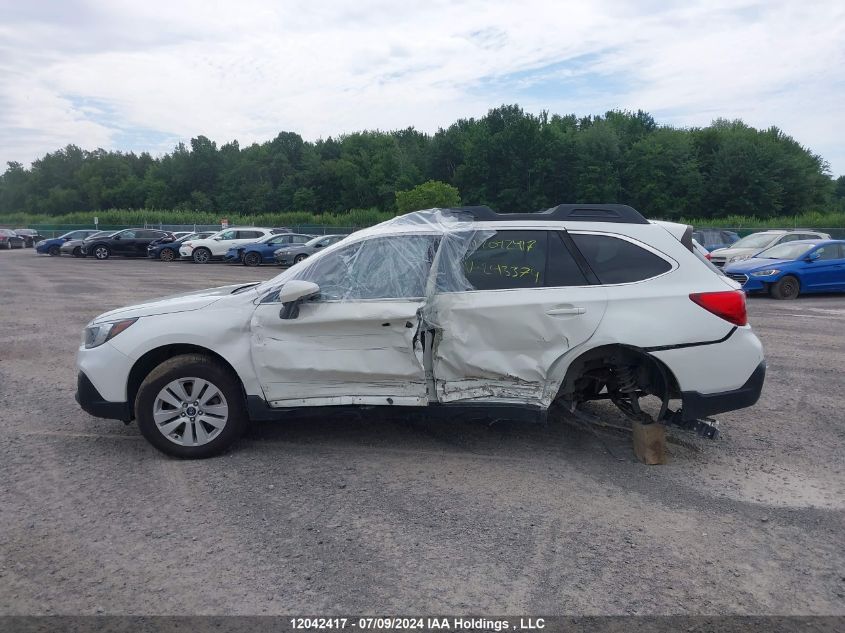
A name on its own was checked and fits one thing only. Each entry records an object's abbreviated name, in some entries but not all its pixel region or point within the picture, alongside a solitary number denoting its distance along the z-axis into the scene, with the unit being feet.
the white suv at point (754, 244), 67.10
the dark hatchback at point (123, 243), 113.91
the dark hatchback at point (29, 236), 164.45
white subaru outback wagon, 16.26
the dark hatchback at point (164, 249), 112.47
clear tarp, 16.84
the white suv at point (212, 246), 106.22
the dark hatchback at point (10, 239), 155.02
